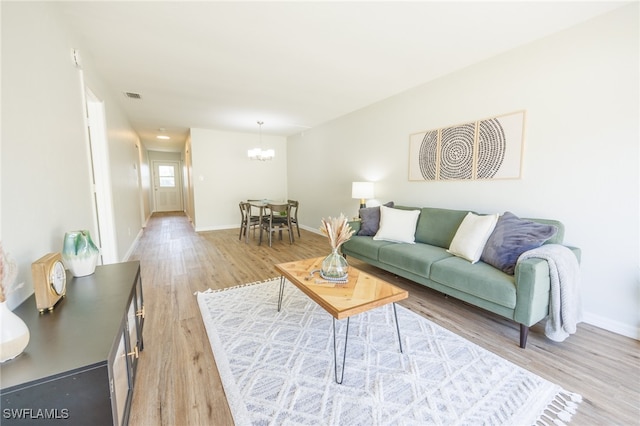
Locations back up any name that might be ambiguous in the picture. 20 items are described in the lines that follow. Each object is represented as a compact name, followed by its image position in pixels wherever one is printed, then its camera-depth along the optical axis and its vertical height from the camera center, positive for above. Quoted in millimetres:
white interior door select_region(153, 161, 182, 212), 10334 +42
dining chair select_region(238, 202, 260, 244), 5059 -663
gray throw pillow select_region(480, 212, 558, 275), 2037 -457
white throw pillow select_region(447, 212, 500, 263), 2354 -489
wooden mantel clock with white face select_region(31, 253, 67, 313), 1100 -408
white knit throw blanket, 1812 -775
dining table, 4945 -375
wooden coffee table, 1541 -711
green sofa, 1812 -738
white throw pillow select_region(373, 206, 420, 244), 3109 -502
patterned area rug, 1314 -1144
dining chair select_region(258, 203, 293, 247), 4785 -666
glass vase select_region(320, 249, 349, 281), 1918 -614
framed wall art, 2553 +376
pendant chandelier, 5496 +682
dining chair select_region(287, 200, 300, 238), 4991 -367
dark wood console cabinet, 755 -553
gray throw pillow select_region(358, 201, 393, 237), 3438 -476
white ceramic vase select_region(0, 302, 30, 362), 797 -460
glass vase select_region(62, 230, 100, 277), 1480 -379
